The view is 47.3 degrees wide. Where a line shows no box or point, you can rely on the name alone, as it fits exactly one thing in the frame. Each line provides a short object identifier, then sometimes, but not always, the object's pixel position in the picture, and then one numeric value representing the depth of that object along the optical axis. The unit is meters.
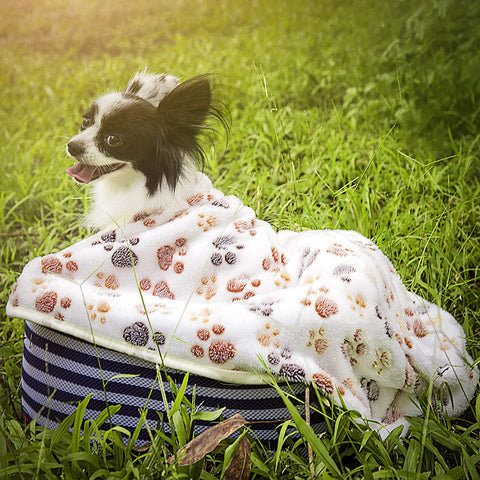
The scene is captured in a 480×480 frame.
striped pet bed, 1.30
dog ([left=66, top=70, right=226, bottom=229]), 1.48
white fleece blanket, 1.27
